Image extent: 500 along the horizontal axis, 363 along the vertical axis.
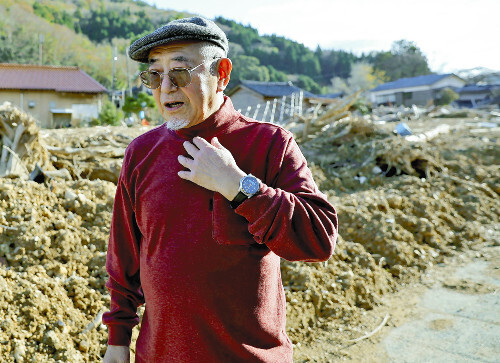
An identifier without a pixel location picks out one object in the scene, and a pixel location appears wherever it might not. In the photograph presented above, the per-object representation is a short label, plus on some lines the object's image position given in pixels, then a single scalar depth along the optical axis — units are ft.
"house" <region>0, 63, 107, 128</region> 93.40
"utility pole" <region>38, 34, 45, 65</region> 130.66
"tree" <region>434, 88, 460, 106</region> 135.85
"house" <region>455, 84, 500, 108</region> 127.24
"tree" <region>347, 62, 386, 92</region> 226.38
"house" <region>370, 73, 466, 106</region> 161.48
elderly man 4.39
